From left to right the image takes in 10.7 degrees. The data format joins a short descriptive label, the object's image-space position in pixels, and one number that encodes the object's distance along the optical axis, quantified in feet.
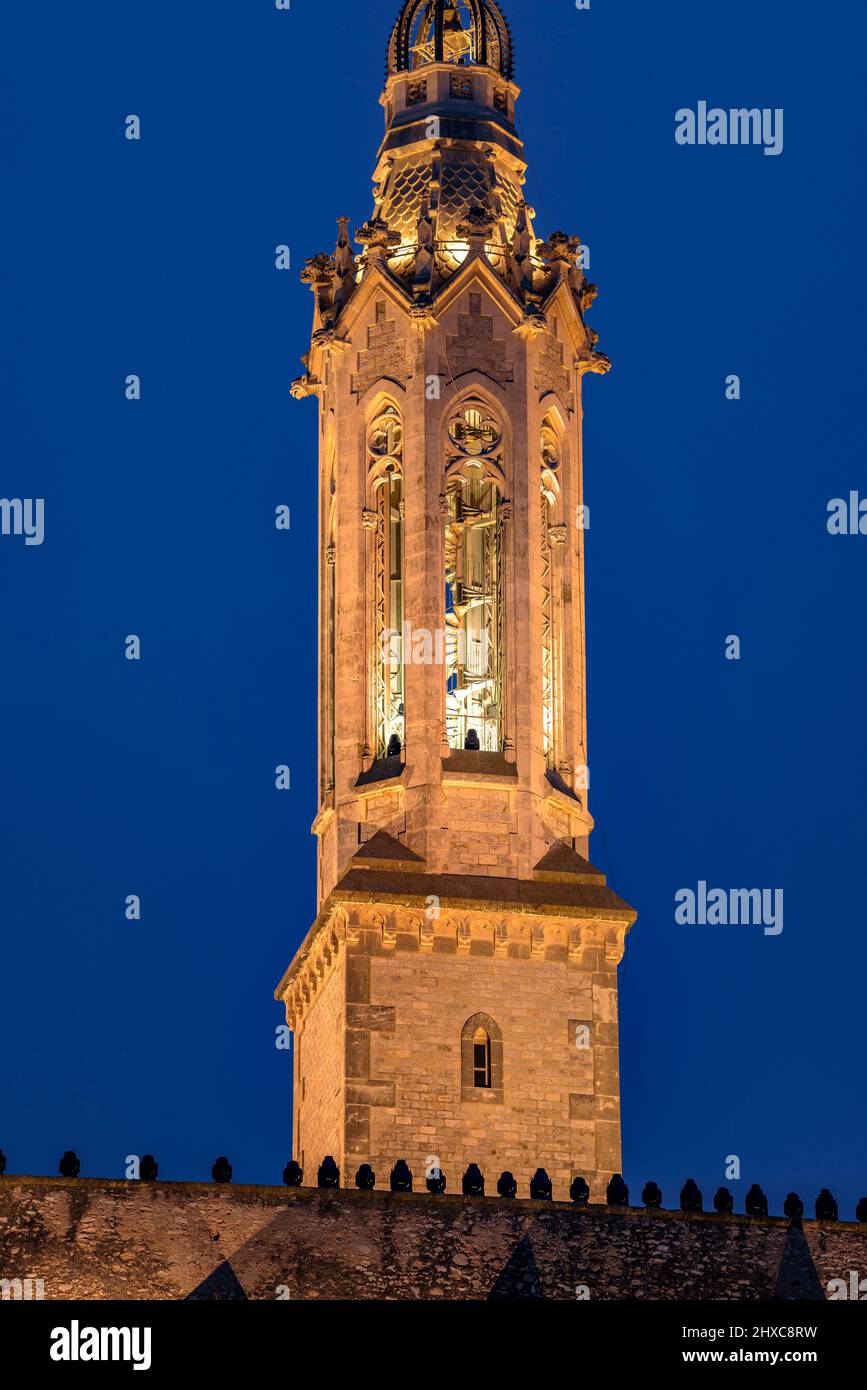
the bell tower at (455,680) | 287.07
